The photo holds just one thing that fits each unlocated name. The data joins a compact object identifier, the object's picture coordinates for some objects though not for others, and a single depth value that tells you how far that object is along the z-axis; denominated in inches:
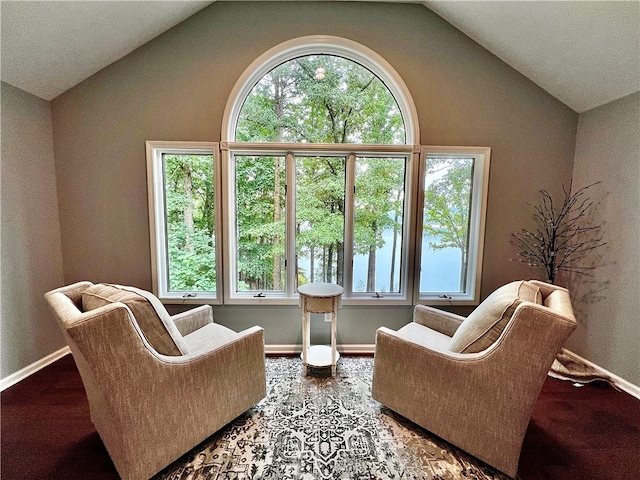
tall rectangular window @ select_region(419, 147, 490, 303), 100.3
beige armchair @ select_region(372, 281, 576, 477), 49.1
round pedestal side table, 82.0
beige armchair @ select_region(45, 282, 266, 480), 44.5
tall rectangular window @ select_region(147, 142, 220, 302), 97.7
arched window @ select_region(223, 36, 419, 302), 98.0
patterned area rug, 55.3
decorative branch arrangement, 95.7
